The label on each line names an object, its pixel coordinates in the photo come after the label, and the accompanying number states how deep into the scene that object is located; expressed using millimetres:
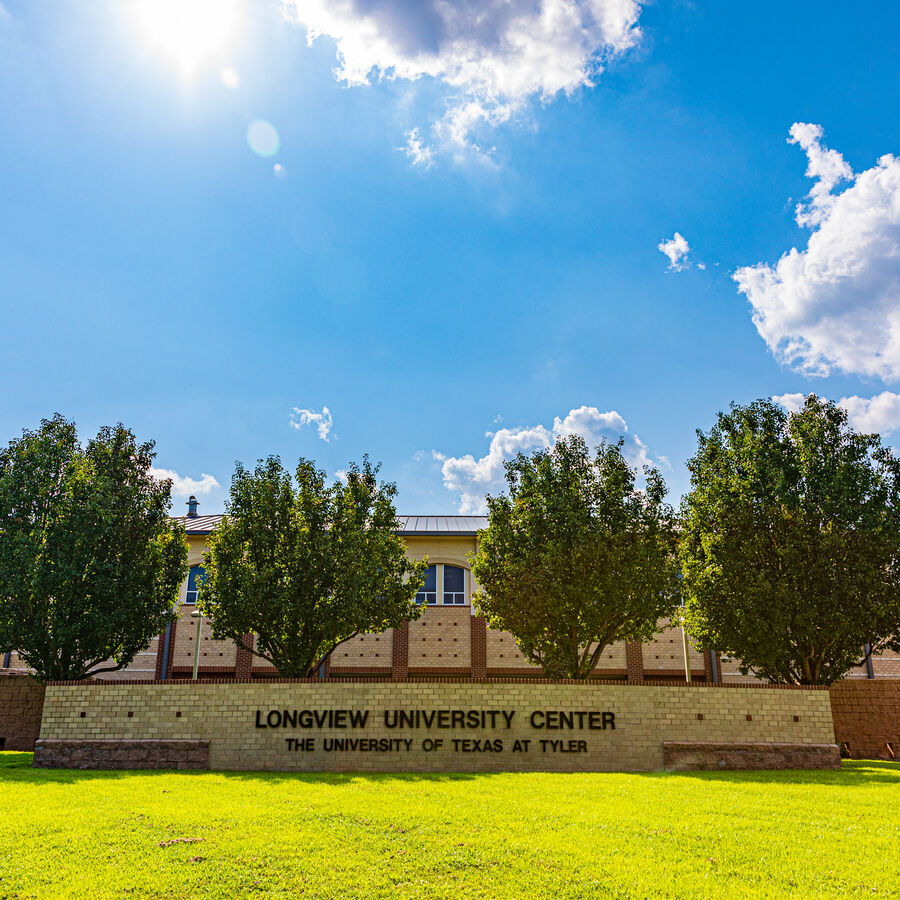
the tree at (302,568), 23500
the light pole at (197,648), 30548
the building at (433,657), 33438
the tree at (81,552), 23328
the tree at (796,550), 23156
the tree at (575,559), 23344
